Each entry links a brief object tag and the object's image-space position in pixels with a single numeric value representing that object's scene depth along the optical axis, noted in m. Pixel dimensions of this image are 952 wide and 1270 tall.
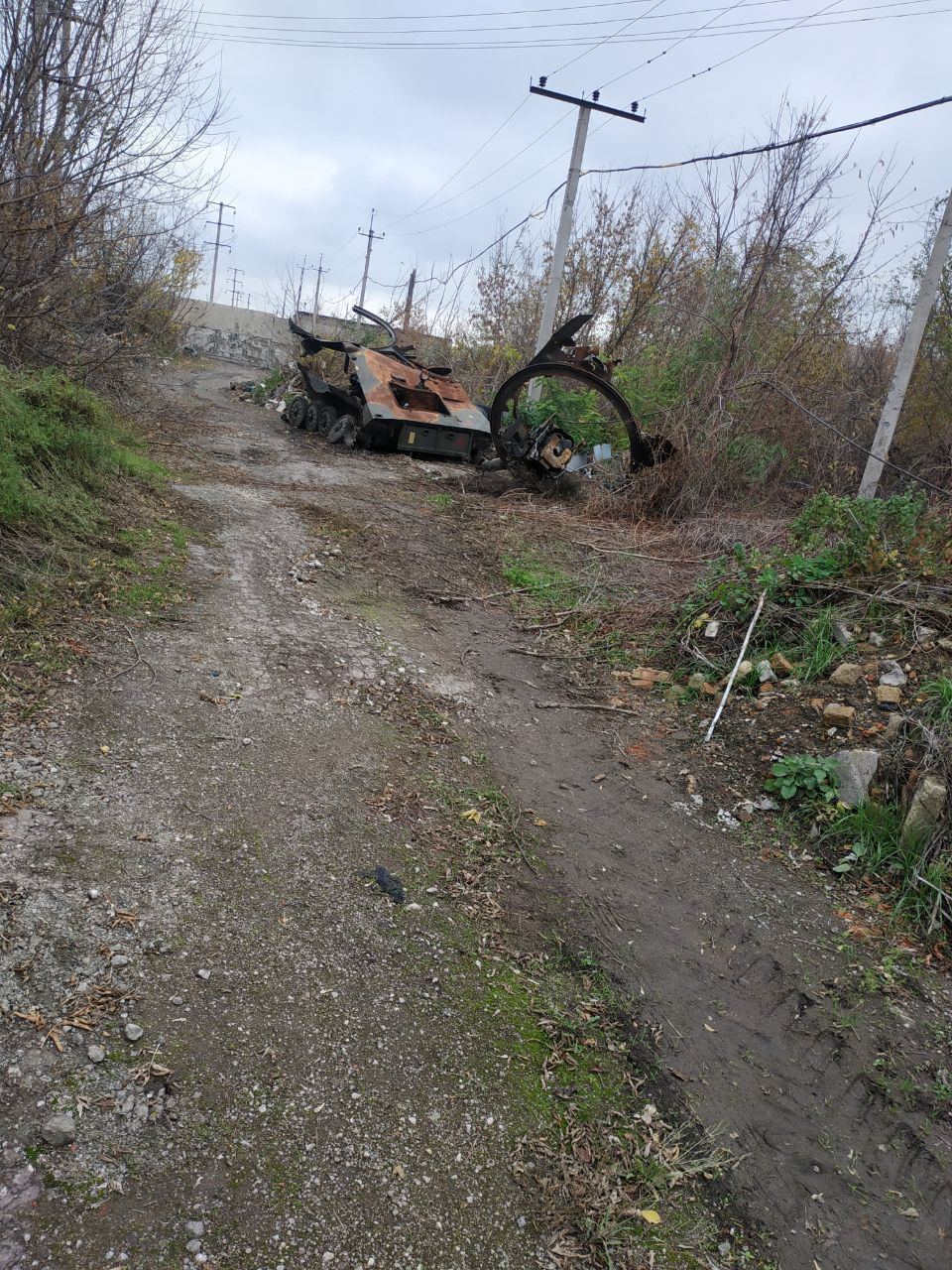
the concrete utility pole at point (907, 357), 8.59
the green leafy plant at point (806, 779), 4.09
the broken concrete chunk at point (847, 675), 4.70
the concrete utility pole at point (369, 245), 43.12
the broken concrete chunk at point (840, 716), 4.39
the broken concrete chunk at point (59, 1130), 1.97
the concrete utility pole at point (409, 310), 20.75
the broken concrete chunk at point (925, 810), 3.65
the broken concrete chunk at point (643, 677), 5.46
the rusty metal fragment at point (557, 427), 9.92
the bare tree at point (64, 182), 6.13
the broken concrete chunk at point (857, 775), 3.97
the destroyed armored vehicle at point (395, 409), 11.67
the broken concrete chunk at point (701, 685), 5.14
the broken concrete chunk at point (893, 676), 4.52
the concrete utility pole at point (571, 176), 13.98
